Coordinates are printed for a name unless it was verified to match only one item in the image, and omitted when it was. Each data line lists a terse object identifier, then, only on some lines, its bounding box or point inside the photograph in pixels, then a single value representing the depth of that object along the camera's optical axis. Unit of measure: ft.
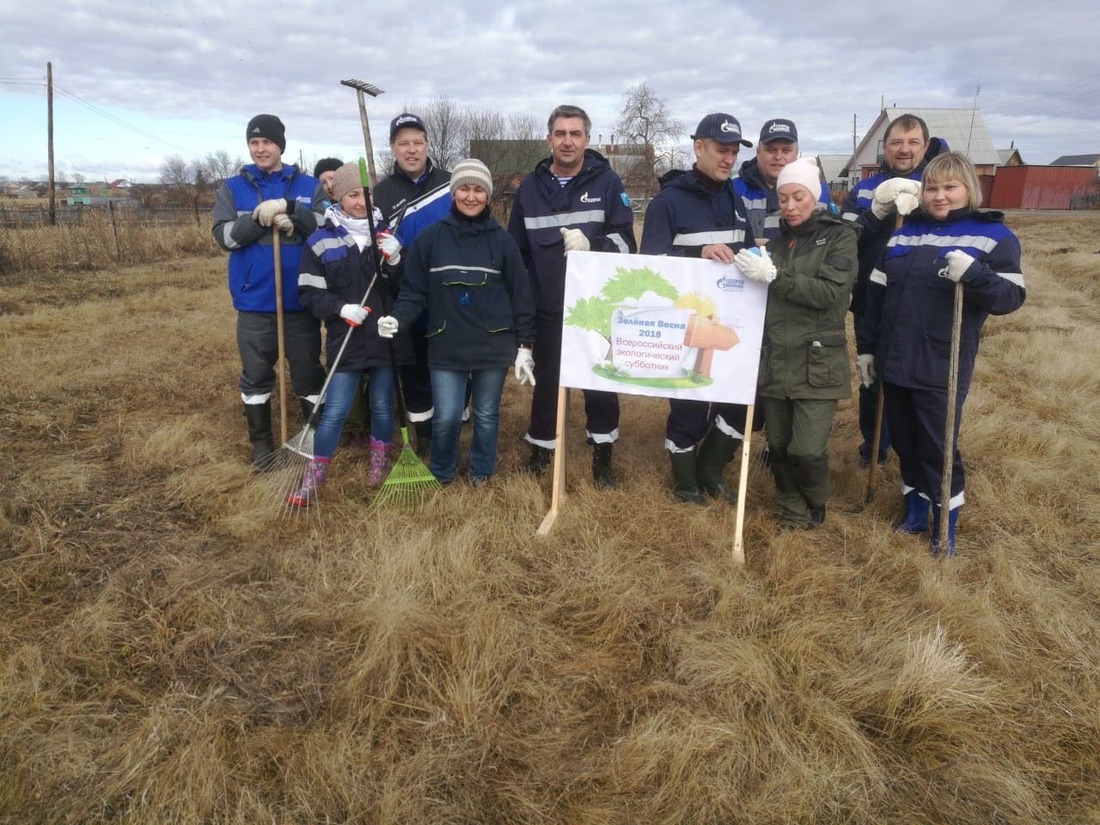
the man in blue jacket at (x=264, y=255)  15.31
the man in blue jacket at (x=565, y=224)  14.55
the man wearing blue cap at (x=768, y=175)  14.83
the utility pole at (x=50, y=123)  76.90
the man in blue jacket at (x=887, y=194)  13.75
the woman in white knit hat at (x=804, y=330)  12.20
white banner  13.03
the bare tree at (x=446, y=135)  115.96
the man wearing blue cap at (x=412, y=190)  15.75
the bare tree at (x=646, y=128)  150.30
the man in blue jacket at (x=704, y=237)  13.23
